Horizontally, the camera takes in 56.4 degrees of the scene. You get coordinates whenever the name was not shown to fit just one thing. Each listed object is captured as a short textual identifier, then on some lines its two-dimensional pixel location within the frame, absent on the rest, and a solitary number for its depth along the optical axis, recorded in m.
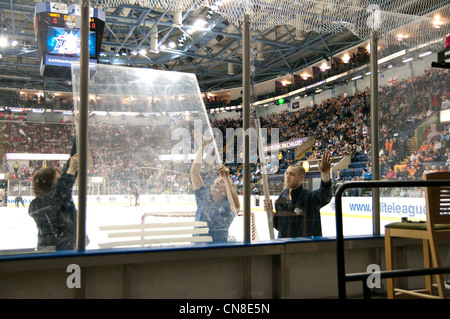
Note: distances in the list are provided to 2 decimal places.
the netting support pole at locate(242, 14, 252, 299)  2.77
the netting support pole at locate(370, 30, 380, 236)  3.27
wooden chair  2.26
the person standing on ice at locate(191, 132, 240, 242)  2.79
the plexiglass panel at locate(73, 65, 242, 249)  2.52
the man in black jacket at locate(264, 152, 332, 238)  3.06
